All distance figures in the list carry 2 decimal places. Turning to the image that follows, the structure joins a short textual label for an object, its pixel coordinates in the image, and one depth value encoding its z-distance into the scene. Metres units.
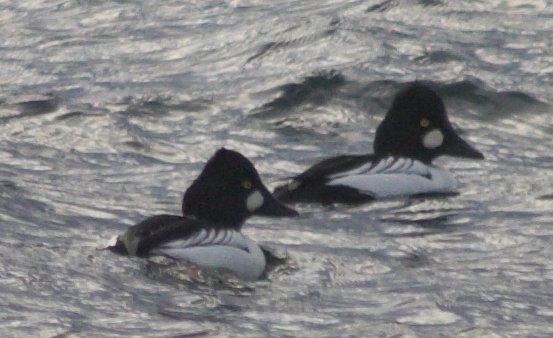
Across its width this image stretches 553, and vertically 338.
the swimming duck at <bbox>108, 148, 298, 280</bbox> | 18.78
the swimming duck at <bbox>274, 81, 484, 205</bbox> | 24.11
